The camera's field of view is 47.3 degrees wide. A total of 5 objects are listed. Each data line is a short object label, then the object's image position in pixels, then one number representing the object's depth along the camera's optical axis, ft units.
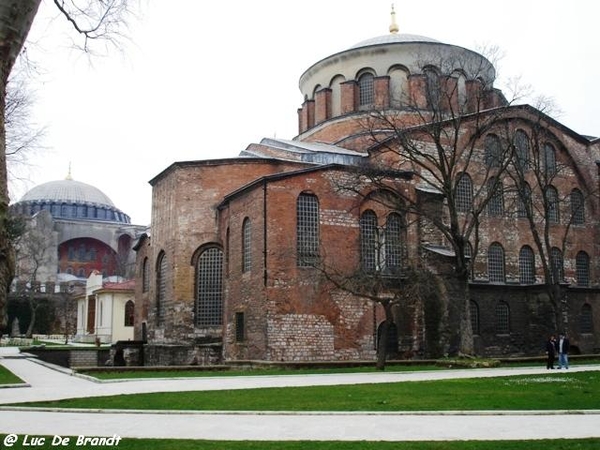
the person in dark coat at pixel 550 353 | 72.33
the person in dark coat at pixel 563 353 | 74.23
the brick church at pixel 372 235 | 82.58
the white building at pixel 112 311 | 158.92
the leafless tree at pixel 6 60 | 19.26
